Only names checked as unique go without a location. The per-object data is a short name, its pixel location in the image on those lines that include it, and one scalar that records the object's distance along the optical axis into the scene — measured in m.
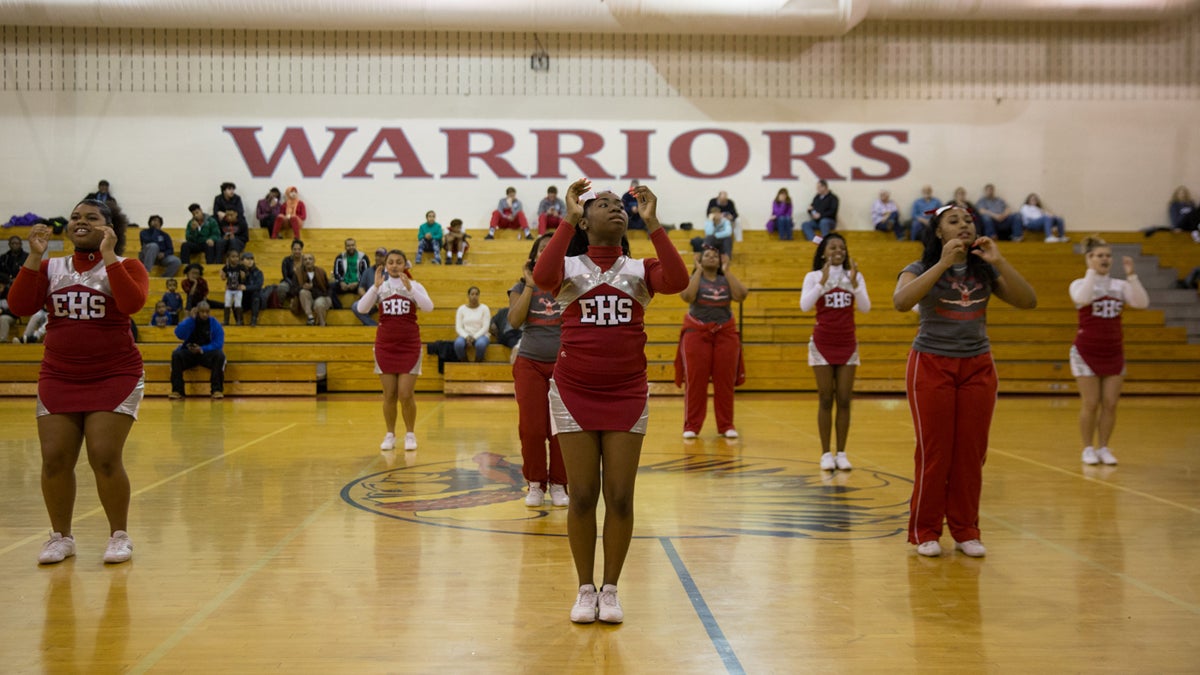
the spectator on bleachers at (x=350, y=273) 17.91
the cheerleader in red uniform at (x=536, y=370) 6.58
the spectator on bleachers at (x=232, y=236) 18.84
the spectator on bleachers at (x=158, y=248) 18.47
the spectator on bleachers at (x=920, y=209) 20.38
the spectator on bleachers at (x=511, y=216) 20.16
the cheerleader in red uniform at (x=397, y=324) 9.26
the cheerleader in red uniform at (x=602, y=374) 4.22
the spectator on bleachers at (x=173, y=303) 17.02
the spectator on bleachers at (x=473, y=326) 16.20
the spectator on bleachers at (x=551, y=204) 19.73
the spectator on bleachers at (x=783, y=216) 20.17
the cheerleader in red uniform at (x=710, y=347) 10.11
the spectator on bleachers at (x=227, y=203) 19.41
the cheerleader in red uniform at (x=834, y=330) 8.25
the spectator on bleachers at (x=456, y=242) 19.03
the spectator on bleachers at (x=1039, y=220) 20.36
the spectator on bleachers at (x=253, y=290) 17.31
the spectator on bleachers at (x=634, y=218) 18.18
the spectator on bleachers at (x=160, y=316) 16.78
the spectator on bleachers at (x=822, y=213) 20.17
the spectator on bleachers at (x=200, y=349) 15.31
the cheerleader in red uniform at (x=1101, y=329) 8.38
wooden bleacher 16.03
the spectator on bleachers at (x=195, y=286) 16.78
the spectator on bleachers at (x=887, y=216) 20.41
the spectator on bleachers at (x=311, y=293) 17.19
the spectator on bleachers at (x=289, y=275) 17.44
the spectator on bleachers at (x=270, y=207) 19.80
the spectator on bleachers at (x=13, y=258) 16.96
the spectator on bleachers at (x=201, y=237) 18.94
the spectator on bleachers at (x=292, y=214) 19.78
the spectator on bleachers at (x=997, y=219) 20.16
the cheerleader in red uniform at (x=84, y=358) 5.08
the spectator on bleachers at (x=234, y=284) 17.19
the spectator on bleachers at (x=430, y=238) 19.48
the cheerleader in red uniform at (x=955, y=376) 5.33
